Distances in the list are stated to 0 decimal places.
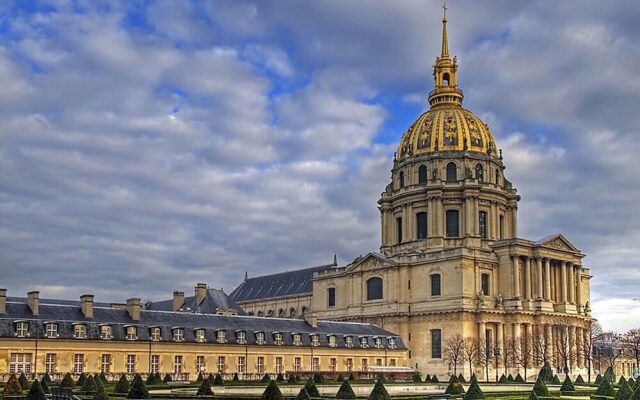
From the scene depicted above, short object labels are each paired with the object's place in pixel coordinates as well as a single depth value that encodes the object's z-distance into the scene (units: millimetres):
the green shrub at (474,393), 41656
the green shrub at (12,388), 42862
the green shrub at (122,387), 46344
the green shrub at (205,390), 43906
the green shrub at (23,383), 48319
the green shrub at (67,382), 48775
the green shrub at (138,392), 38562
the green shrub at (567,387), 56219
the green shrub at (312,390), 43844
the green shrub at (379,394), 35353
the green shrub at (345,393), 41469
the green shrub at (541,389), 48250
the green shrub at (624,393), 36281
